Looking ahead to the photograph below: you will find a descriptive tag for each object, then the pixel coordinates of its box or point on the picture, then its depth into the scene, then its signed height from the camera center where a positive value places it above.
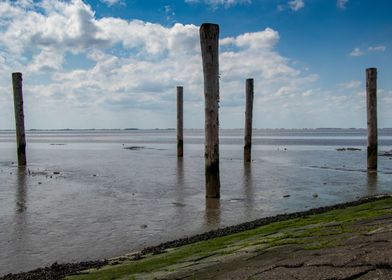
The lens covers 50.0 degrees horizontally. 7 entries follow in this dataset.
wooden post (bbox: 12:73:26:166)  20.97 +1.01
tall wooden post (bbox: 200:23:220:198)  10.91 +1.24
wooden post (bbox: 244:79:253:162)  22.48 +0.66
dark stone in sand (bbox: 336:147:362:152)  35.12 -2.23
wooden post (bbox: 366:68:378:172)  16.89 +0.71
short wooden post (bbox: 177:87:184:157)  25.28 +0.80
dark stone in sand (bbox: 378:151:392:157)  28.28 -2.20
